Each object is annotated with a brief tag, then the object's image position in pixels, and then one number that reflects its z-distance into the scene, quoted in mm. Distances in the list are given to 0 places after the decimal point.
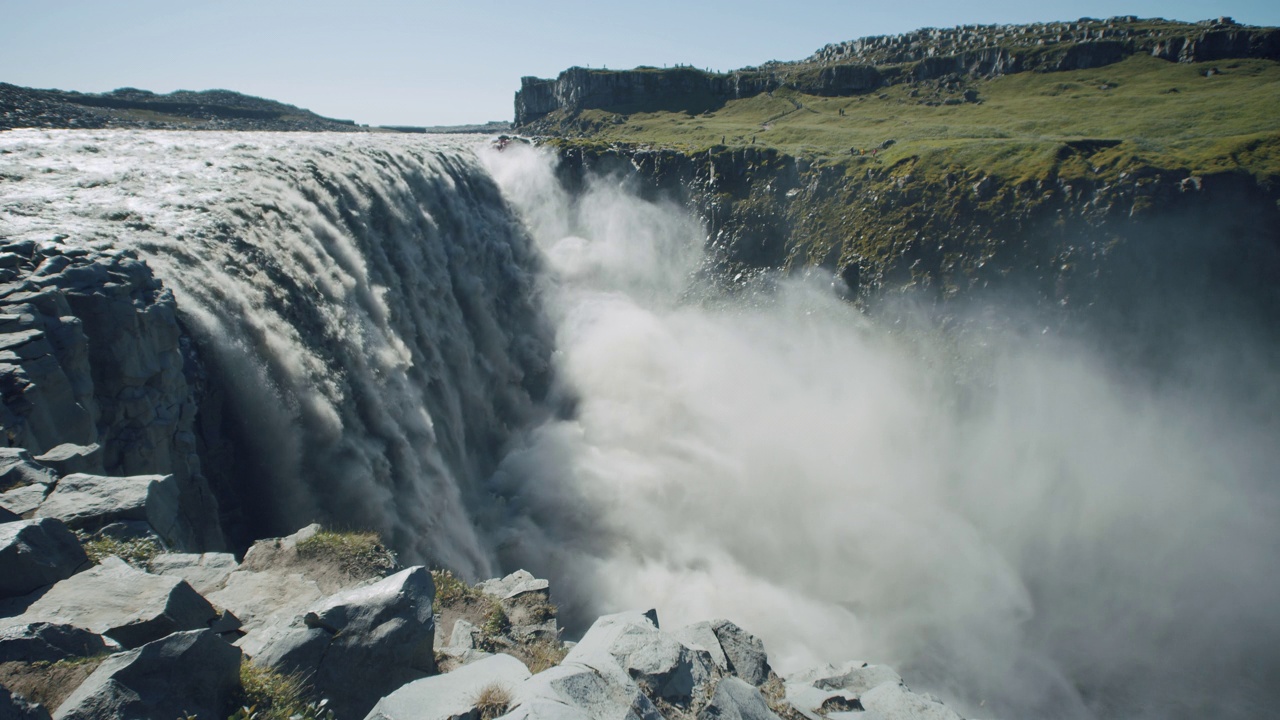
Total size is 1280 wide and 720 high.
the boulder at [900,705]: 11039
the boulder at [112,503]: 9422
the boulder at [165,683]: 5793
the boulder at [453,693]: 7328
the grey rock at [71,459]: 10742
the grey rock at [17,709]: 5023
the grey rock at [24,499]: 8969
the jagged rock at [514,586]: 14250
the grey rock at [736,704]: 9172
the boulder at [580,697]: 7305
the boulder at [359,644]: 7902
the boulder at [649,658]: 9266
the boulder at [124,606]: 7105
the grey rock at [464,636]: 10924
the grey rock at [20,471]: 9523
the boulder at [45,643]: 6221
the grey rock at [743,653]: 11562
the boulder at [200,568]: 9539
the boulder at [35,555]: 7363
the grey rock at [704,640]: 11312
